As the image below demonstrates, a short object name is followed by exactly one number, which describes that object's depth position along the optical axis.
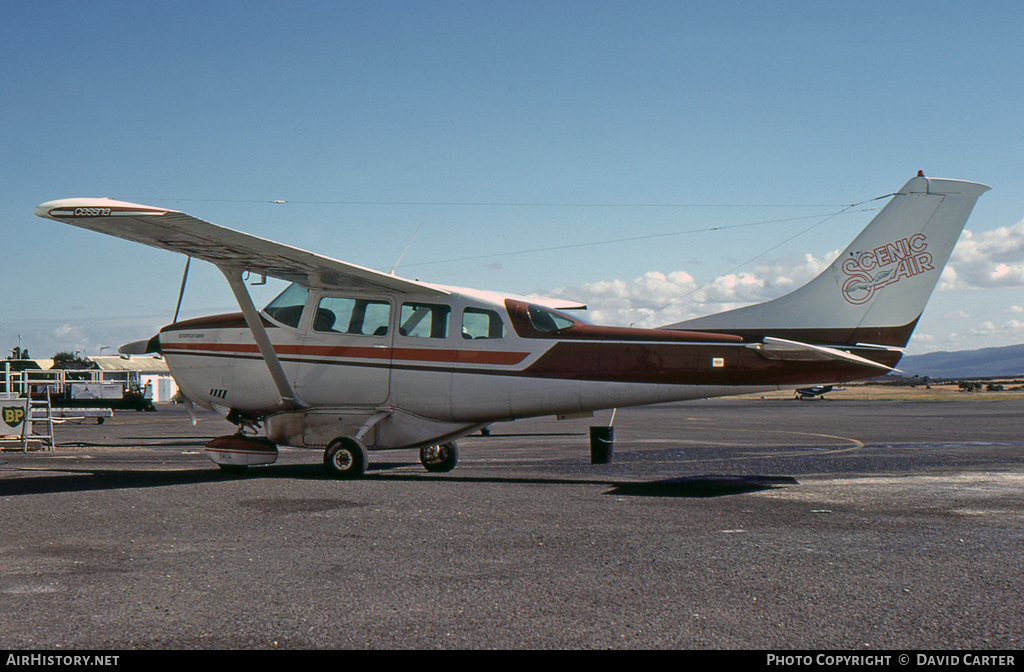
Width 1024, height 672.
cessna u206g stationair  10.35
